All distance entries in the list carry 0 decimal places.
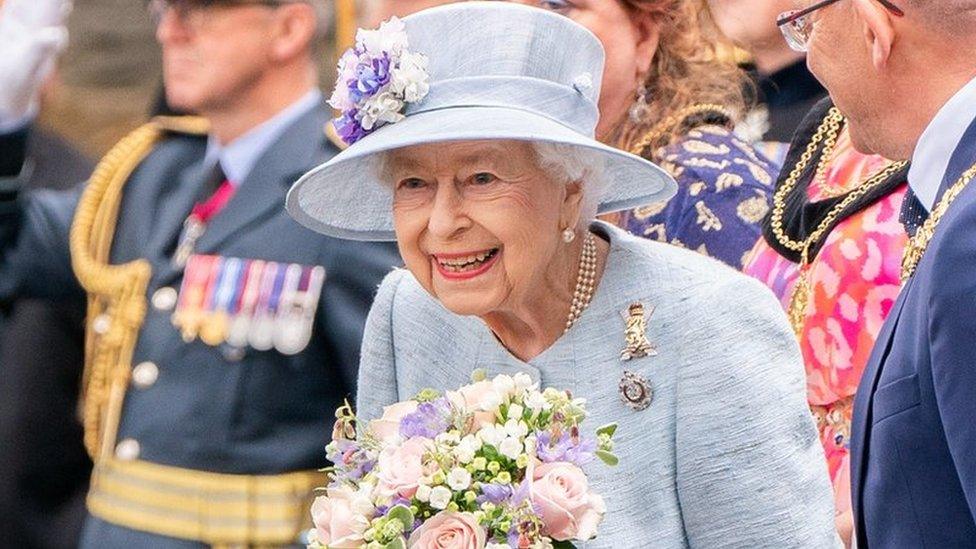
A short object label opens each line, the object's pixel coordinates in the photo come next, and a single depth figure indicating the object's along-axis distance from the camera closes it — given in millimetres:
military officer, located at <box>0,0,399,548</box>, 9875
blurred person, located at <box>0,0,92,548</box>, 12367
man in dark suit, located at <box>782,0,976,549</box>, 5000
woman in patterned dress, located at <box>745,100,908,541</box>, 7055
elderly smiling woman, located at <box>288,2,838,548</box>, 6125
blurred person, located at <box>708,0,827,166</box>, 9875
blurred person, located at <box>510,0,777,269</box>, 8109
